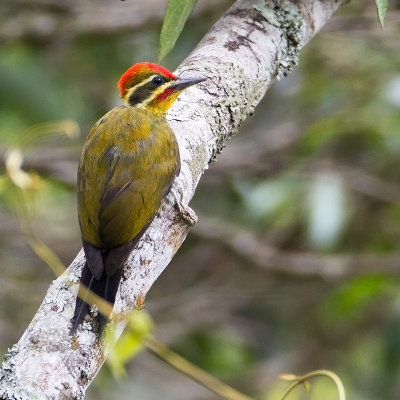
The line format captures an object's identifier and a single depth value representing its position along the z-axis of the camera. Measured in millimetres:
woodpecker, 6500
